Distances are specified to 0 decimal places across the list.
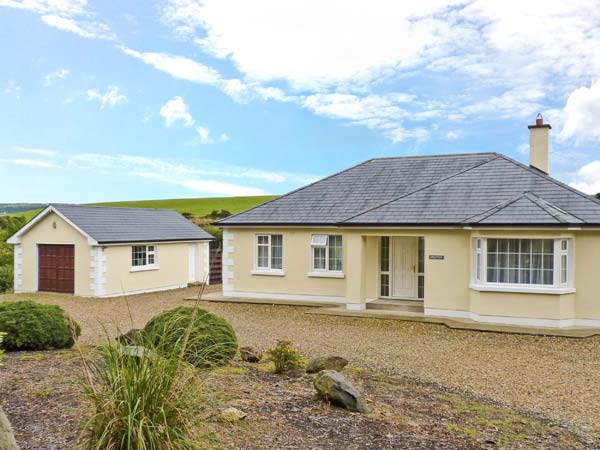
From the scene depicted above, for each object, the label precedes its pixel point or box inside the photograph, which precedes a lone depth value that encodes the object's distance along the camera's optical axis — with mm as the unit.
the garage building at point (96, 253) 20844
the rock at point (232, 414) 5355
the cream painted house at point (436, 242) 14164
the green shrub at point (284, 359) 8242
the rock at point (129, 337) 4668
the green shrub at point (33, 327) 9430
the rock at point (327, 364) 8435
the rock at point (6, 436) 3828
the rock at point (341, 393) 6355
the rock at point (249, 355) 9195
